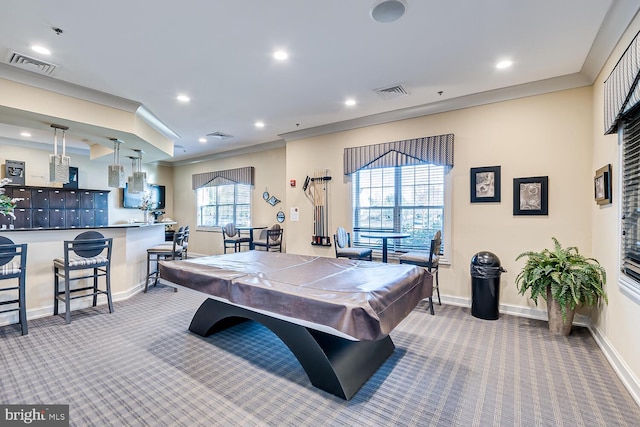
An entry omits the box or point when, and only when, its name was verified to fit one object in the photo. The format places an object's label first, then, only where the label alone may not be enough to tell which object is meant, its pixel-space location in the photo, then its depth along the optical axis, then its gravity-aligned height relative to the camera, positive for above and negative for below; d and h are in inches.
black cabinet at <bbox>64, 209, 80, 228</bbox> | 259.3 -3.1
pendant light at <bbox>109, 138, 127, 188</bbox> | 184.4 +24.6
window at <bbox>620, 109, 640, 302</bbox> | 88.7 +4.3
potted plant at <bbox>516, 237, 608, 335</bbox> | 114.7 -26.7
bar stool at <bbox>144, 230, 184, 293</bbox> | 188.4 -24.1
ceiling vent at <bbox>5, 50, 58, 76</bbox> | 113.9 +61.7
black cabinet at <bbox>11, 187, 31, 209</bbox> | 232.7 +14.3
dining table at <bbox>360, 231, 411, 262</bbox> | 157.8 -12.0
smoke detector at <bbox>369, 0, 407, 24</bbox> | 87.0 +63.5
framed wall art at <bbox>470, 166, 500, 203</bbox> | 151.8 +16.5
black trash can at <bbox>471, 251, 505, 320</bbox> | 141.3 -34.4
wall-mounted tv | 305.6 +17.8
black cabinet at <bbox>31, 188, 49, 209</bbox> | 240.8 +12.8
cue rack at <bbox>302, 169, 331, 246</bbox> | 212.1 +8.7
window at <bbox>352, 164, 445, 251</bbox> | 173.2 +8.1
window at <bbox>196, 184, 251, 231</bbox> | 288.4 +10.2
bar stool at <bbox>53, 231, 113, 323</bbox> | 135.5 -23.8
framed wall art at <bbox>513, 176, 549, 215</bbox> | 140.4 +9.9
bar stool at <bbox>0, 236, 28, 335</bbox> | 118.2 -23.2
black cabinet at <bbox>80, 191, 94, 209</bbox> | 268.2 +12.9
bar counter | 139.2 -26.0
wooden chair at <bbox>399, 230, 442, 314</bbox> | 147.4 -22.9
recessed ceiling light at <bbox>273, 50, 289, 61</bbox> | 115.3 +64.4
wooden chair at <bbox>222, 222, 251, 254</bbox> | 250.4 -17.1
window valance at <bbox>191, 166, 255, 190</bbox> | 278.7 +38.4
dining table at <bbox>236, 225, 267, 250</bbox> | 242.7 -14.3
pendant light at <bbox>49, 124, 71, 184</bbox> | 152.3 +24.8
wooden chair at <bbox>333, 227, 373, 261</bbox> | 171.2 -20.9
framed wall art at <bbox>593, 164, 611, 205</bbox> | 107.6 +11.9
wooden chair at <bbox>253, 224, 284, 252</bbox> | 236.1 -21.2
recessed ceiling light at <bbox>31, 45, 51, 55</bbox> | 109.3 +62.5
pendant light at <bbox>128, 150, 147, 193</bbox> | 199.3 +21.9
